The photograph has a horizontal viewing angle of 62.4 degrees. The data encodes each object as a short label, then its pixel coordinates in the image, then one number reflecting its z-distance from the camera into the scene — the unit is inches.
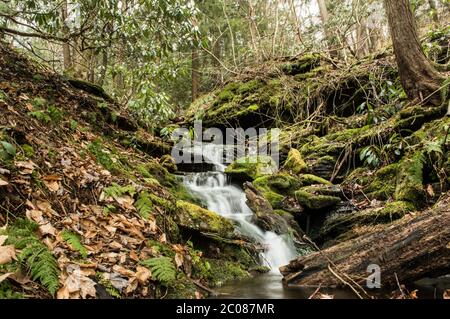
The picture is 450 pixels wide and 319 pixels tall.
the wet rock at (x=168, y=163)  316.5
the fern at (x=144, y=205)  159.9
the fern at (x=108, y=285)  112.0
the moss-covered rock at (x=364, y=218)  216.7
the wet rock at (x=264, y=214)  241.1
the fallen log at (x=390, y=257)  143.6
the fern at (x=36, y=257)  96.8
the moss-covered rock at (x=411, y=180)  222.5
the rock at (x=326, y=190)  269.3
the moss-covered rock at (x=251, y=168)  332.2
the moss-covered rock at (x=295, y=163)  321.4
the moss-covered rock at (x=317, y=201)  257.4
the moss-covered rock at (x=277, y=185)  285.9
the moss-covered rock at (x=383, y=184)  252.8
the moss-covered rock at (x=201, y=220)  185.3
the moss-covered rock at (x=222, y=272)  168.9
